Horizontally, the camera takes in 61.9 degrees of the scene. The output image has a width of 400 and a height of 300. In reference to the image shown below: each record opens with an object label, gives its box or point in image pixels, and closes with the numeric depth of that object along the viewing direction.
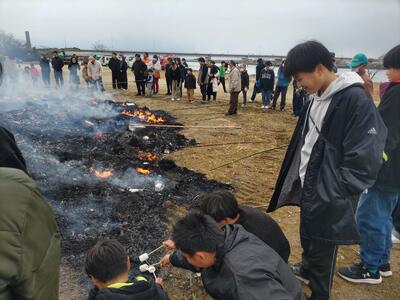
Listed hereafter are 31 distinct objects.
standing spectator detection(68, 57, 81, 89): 18.48
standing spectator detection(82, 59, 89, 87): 17.42
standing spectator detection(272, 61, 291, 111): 14.31
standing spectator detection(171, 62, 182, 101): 16.44
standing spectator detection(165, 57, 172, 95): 16.56
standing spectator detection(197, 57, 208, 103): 15.96
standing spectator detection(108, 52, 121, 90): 18.96
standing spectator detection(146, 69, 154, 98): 18.02
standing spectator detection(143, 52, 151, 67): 20.47
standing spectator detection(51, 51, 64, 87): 17.95
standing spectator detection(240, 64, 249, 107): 15.66
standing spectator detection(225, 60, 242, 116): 13.41
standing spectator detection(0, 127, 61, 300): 1.42
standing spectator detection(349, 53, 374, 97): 5.86
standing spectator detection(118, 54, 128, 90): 19.59
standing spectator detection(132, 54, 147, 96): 17.56
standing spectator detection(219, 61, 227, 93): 18.68
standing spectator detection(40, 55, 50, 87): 18.84
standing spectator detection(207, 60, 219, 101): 16.33
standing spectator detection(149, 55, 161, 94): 18.56
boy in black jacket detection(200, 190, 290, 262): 2.93
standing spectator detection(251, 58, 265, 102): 15.91
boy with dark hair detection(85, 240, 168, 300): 2.26
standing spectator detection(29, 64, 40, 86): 19.79
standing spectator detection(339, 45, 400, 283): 3.22
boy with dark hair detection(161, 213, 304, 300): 1.94
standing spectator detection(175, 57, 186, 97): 16.84
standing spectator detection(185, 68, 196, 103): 16.11
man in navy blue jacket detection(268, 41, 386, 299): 2.46
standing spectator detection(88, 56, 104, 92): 16.59
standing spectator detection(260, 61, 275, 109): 14.59
